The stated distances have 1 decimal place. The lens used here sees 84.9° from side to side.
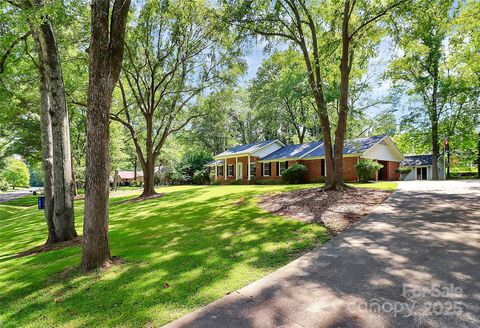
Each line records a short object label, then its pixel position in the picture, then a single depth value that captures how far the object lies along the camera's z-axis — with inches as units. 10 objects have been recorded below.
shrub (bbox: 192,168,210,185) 1366.9
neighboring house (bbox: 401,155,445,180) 1305.4
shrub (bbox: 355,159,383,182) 737.6
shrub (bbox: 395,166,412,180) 1219.8
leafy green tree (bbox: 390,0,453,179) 1002.1
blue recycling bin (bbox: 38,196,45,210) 325.7
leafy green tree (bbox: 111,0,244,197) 624.7
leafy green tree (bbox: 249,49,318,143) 1100.5
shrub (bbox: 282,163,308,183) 896.3
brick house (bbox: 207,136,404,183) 868.6
